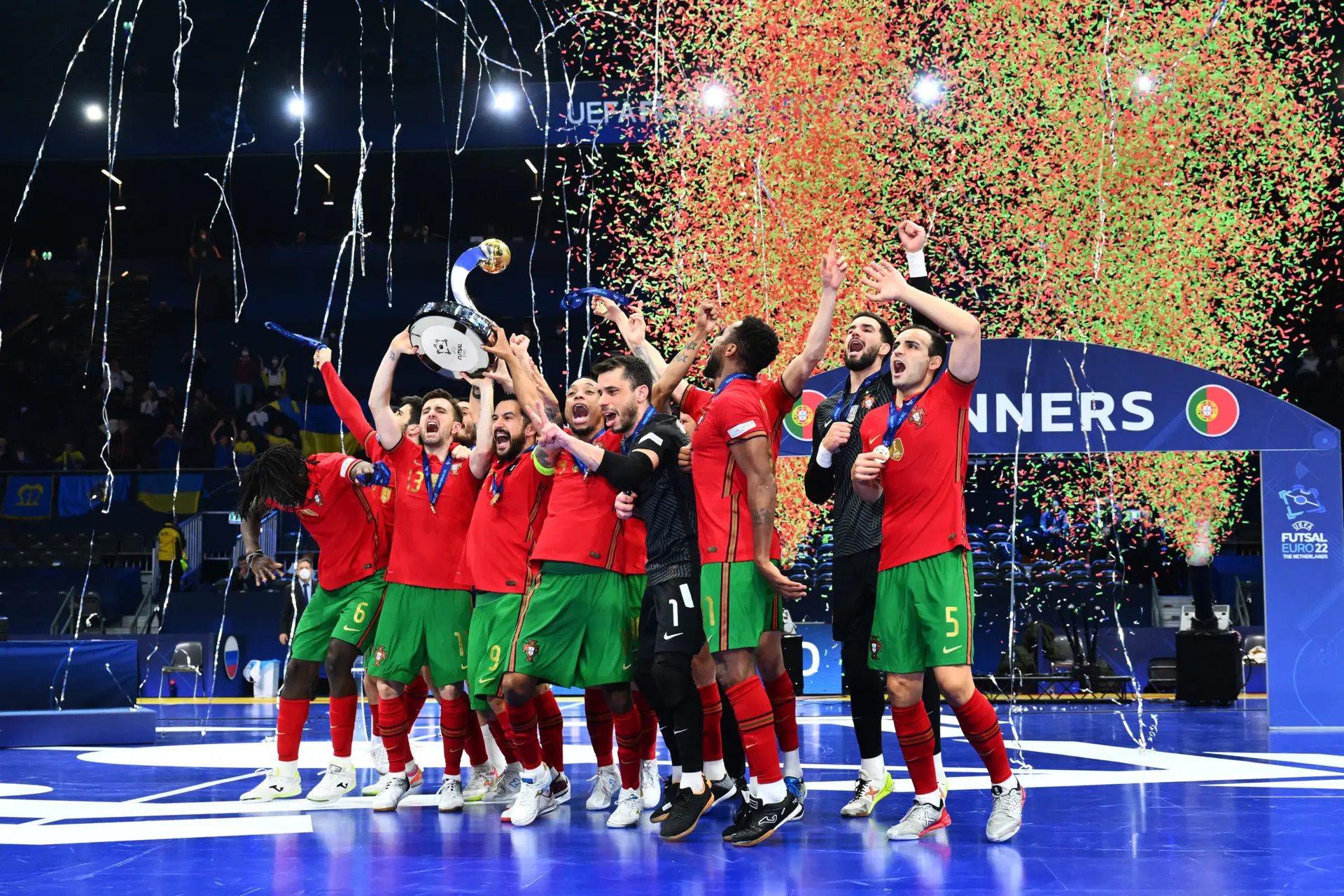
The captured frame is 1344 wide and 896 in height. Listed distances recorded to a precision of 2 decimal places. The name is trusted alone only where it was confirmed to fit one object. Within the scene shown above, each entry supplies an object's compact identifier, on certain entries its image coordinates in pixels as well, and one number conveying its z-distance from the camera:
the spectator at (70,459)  22.38
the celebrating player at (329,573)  6.75
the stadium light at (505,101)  23.16
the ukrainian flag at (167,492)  20.94
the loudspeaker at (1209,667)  13.20
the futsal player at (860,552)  6.20
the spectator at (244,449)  22.03
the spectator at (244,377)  23.11
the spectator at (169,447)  22.14
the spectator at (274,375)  23.53
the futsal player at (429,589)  6.50
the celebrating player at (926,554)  5.31
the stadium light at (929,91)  23.33
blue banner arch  10.60
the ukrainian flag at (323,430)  22.80
